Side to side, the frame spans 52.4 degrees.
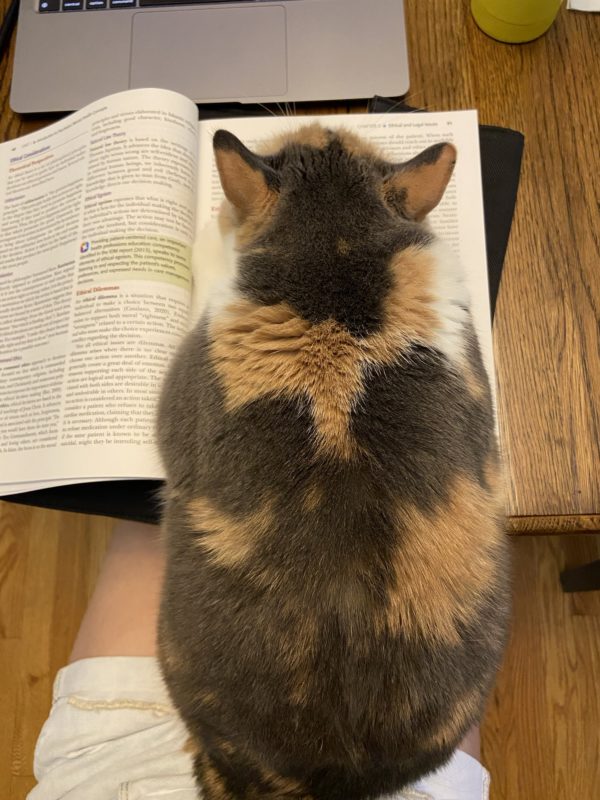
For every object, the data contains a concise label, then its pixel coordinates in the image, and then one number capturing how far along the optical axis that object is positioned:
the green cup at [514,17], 0.72
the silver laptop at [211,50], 0.77
